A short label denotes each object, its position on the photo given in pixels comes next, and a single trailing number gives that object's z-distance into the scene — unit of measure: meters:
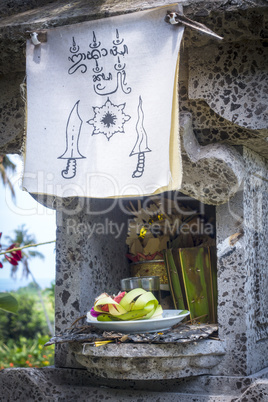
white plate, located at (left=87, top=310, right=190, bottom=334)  2.25
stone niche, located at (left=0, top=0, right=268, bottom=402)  2.17
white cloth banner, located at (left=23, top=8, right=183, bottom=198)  2.10
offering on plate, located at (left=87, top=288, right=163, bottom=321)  2.24
